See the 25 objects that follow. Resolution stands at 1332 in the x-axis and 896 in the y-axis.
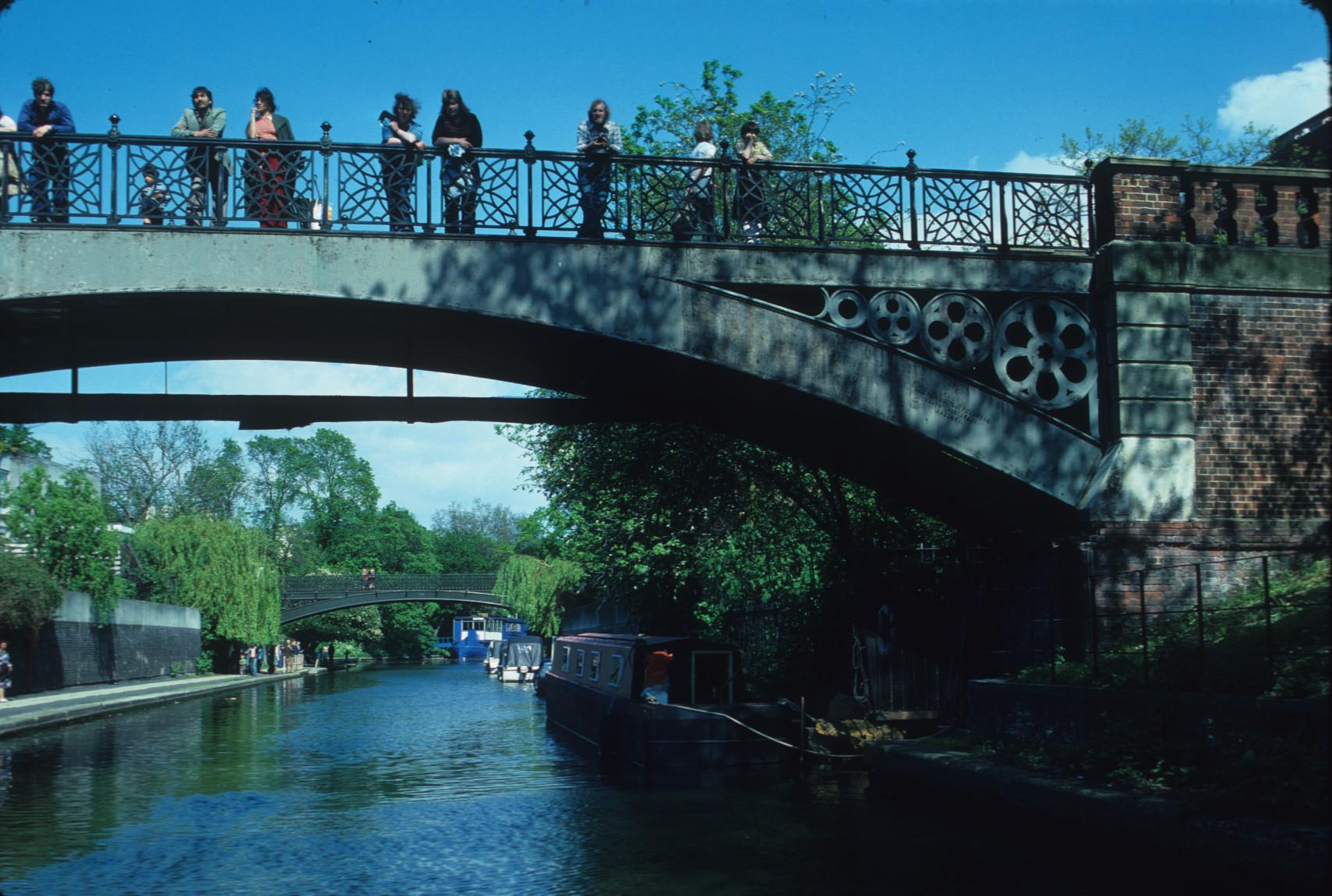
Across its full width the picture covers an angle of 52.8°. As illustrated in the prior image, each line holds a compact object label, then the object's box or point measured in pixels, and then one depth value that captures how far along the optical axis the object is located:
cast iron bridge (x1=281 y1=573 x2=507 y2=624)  77.69
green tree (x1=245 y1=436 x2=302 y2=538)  96.12
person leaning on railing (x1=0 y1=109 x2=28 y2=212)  13.60
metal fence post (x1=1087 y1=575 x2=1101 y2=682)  12.28
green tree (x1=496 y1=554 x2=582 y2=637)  52.88
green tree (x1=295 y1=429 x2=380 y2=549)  98.00
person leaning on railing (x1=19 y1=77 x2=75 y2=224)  13.50
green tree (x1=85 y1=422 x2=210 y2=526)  70.88
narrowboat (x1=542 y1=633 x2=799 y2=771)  17.56
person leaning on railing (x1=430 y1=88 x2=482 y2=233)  14.03
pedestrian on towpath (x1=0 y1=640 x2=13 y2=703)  30.39
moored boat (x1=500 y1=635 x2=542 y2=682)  53.56
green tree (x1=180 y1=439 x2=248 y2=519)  75.50
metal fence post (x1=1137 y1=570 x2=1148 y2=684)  11.85
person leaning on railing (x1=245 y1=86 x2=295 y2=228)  13.73
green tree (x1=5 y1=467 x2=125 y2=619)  35.28
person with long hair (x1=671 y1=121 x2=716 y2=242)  14.34
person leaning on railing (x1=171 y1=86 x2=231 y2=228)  13.70
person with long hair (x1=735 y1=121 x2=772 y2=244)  14.37
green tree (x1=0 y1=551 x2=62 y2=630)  31.00
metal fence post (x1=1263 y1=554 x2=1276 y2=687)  9.96
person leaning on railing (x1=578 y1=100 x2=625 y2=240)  14.25
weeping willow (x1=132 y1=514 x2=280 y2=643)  51.09
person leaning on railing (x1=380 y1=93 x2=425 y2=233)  13.95
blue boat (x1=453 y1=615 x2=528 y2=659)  95.84
